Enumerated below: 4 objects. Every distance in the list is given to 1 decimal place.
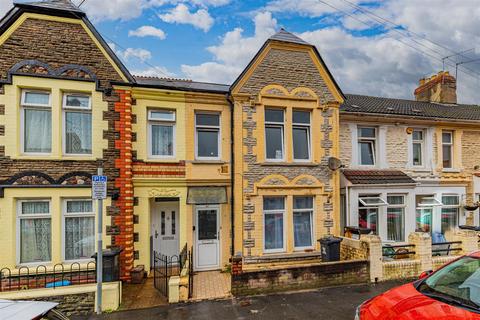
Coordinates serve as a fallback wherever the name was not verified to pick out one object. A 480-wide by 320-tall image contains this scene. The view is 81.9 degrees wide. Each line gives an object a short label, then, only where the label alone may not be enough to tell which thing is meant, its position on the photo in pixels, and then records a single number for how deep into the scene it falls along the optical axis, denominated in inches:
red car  131.2
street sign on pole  251.1
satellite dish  402.3
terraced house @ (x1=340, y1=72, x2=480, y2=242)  436.1
